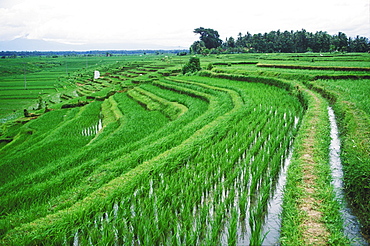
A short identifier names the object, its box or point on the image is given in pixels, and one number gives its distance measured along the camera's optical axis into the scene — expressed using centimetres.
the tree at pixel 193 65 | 2662
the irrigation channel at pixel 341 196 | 264
